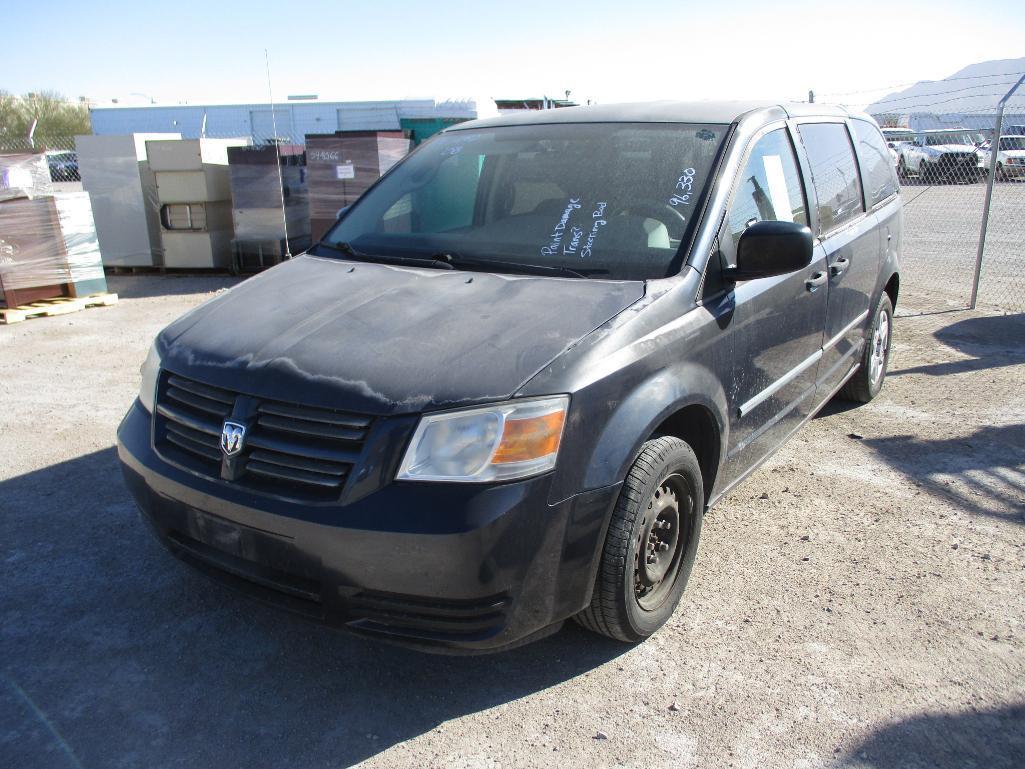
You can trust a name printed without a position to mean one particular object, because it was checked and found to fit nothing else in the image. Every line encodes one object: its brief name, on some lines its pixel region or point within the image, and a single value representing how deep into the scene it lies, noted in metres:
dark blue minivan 2.29
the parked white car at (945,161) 14.78
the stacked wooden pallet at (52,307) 8.07
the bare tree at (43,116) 39.66
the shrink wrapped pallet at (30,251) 8.12
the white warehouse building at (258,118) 26.20
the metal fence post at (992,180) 7.50
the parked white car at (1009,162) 15.30
